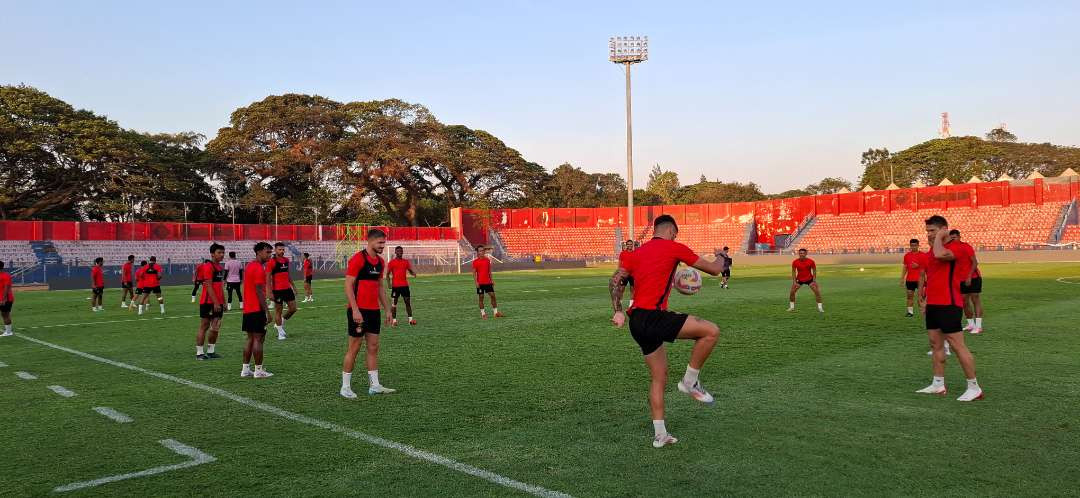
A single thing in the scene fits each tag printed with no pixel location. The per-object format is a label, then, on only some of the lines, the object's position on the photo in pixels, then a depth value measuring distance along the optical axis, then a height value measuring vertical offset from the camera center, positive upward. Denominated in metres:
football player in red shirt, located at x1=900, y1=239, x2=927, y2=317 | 15.88 -0.84
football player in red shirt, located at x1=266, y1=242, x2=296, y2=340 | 14.05 -0.83
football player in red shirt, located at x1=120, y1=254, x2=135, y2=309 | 23.05 -1.01
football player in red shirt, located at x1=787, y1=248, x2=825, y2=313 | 17.71 -1.03
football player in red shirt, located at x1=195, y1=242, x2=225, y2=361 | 11.13 -0.95
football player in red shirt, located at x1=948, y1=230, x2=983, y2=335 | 12.66 -1.36
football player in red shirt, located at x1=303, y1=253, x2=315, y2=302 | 24.43 -1.37
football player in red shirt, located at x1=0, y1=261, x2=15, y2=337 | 15.28 -1.11
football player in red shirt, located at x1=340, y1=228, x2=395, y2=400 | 8.03 -0.73
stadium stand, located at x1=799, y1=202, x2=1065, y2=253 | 56.91 +0.38
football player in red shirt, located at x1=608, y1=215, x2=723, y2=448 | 5.89 -0.65
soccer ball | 6.42 -0.43
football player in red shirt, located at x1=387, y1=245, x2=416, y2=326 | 16.47 -0.89
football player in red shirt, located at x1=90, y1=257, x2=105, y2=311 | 22.53 -1.20
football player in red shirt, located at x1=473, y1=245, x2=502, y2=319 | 17.61 -0.94
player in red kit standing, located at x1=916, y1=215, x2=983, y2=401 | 7.43 -0.82
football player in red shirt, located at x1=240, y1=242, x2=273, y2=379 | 9.42 -1.03
